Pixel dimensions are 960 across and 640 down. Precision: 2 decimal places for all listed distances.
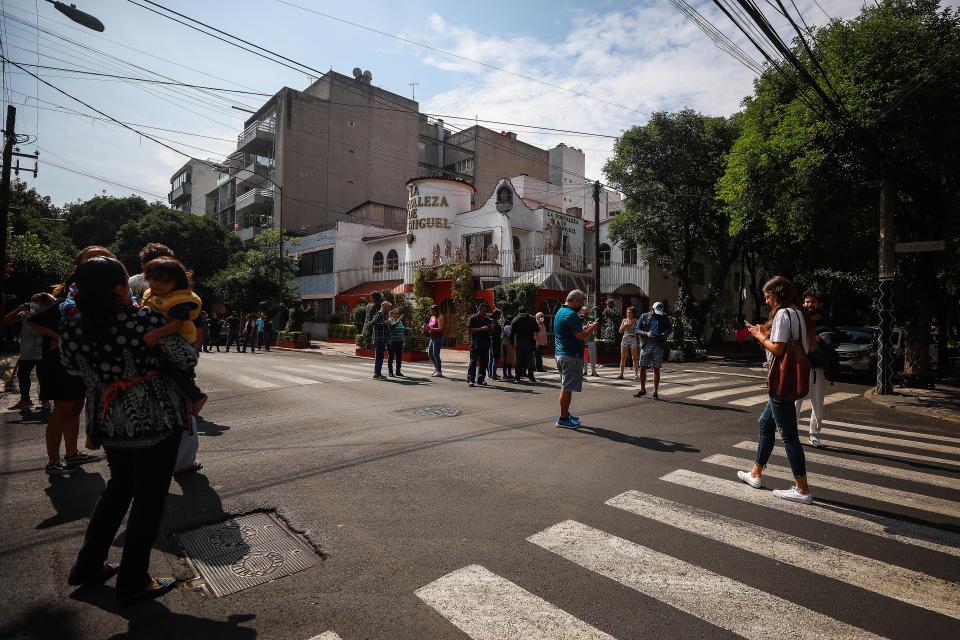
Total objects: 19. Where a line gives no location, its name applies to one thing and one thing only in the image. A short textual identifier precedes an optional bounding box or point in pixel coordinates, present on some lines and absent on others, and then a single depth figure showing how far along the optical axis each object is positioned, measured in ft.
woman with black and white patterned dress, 8.73
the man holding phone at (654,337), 32.04
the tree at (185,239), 128.57
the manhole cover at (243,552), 9.95
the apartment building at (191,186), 202.49
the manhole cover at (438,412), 26.43
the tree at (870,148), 37.01
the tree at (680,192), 75.77
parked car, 47.85
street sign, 35.45
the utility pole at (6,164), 56.54
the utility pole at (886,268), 38.27
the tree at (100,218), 143.74
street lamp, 26.12
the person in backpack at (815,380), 20.33
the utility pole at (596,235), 68.74
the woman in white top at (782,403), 14.49
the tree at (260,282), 99.50
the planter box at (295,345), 88.03
